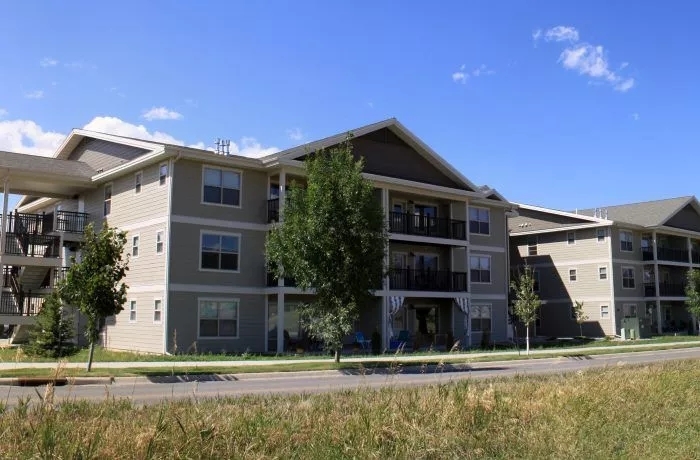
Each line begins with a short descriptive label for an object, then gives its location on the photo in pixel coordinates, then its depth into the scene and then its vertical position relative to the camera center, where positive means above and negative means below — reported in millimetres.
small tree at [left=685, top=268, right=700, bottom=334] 45344 +1382
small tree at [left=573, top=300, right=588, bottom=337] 45334 -151
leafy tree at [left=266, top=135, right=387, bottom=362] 23078 +2389
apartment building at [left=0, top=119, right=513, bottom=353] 27938 +3571
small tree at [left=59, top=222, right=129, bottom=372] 19219 +898
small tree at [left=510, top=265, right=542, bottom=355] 30734 +447
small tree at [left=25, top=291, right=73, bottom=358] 23438 -688
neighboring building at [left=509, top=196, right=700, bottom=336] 48656 +3872
